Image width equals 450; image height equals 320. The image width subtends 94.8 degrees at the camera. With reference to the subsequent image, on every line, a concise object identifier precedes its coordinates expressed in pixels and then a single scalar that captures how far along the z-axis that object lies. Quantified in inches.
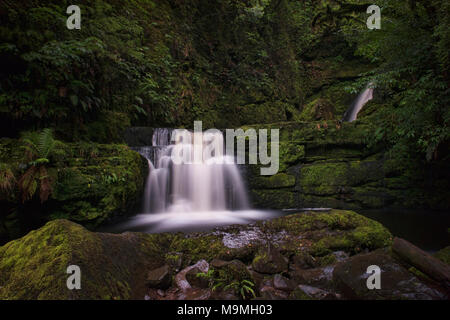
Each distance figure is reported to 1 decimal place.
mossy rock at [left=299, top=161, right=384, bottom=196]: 245.1
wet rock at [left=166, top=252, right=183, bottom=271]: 93.8
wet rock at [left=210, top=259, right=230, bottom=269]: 85.6
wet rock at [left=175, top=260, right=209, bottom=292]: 81.1
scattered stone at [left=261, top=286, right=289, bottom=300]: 71.9
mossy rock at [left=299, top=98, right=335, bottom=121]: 381.4
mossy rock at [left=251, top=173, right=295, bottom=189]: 252.7
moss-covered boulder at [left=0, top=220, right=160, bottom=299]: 61.1
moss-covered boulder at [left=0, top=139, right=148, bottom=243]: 129.3
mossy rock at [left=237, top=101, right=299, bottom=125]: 453.4
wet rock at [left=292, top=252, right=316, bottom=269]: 96.7
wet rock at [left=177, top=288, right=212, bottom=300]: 74.5
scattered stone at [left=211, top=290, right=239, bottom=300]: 71.0
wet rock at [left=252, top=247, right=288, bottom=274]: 89.2
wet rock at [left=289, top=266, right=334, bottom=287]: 82.4
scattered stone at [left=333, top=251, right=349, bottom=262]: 101.8
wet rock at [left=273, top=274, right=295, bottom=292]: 78.2
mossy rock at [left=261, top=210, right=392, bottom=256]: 111.2
